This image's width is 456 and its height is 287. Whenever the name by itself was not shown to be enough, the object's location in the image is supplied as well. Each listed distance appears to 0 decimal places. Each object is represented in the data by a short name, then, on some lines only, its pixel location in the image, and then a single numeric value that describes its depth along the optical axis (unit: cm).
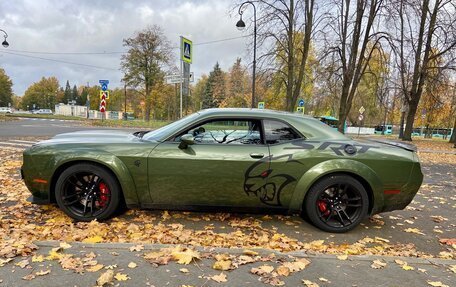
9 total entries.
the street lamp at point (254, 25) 1900
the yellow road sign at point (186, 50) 1080
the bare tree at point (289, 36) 2041
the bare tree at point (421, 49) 1806
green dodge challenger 392
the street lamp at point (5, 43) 2755
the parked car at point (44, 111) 8325
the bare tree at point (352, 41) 1841
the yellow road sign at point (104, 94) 2088
